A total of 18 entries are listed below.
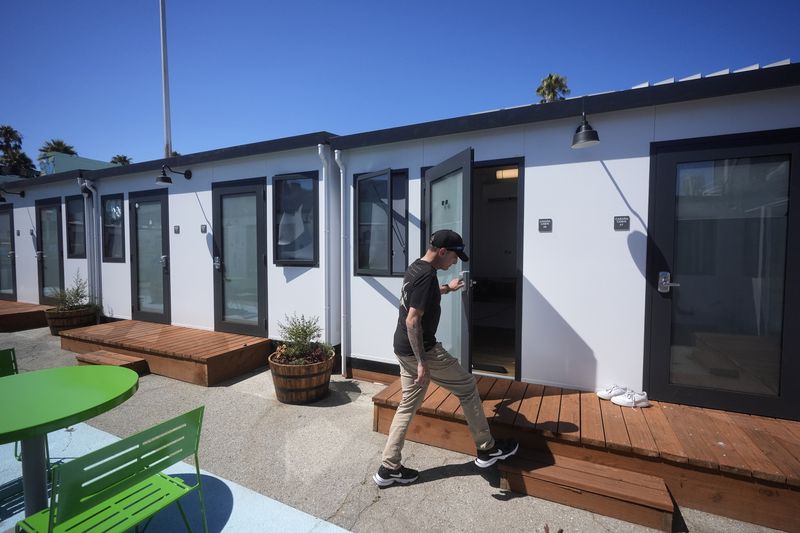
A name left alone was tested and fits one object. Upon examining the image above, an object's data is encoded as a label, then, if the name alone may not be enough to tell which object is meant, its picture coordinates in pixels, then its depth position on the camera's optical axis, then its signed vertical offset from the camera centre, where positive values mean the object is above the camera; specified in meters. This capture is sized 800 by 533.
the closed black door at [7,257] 8.24 -0.15
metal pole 9.46 +4.58
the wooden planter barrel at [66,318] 6.23 -1.19
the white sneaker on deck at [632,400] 2.89 -1.20
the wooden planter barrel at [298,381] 3.64 -1.33
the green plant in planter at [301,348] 3.80 -1.06
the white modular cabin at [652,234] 2.75 +0.15
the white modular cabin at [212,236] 4.66 +0.24
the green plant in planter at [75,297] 6.38 -0.84
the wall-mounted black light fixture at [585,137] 2.80 +0.90
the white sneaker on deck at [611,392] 3.02 -1.18
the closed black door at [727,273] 2.71 -0.17
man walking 2.33 -0.83
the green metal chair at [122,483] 1.27 -0.91
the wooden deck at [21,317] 6.61 -1.26
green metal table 1.52 -0.74
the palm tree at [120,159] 24.45 +6.28
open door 2.85 +0.32
